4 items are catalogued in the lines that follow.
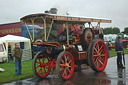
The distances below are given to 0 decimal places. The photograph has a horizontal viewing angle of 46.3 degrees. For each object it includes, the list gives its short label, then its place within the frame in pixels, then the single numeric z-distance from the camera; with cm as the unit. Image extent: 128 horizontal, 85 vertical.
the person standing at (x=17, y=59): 658
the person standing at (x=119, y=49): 735
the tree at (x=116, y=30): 7768
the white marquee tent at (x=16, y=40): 1160
